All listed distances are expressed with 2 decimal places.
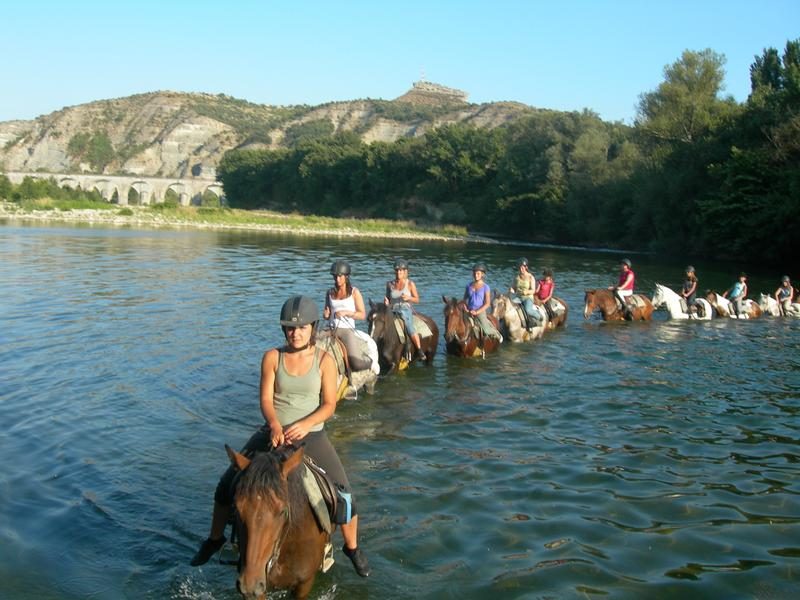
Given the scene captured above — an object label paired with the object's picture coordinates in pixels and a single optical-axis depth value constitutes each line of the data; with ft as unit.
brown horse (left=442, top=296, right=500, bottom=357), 48.73
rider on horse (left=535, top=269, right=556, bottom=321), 62.54
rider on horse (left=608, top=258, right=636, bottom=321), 69.41
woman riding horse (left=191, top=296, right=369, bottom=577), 18.92
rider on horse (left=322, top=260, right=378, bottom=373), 38.01
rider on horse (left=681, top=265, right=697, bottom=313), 74.23
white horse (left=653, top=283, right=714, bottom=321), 73.20
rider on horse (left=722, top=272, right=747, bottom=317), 76.64
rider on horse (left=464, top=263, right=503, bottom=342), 49.98
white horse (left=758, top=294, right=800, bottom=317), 79.92
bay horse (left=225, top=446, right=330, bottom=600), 14.89
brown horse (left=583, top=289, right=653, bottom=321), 69.00
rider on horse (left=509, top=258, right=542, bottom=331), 57.21
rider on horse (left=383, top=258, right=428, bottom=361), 44.50
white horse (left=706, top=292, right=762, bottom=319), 76.33
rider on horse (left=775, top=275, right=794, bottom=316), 80.38
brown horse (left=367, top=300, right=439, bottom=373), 42.11
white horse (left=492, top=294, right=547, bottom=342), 56.03
